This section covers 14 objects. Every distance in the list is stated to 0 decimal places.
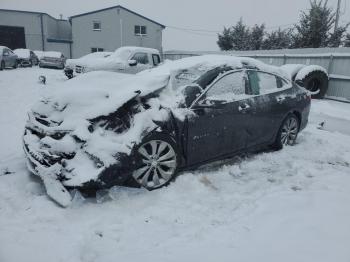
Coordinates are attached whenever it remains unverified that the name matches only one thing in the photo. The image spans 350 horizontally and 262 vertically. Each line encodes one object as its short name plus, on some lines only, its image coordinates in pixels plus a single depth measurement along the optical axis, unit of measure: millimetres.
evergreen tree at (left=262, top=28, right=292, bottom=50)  30333
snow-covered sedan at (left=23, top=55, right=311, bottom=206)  3578
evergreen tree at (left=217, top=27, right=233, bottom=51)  33281
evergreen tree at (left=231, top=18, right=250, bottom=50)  32188
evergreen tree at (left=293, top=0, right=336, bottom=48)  23109
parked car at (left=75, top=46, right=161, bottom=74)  12094
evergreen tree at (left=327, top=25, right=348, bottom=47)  23578
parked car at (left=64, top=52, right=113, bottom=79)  13008
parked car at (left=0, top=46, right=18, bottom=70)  18766
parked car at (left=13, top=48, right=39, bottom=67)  22922
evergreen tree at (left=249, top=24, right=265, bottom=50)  31938
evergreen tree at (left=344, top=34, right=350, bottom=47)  23644
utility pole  25203
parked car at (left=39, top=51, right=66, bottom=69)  22797
